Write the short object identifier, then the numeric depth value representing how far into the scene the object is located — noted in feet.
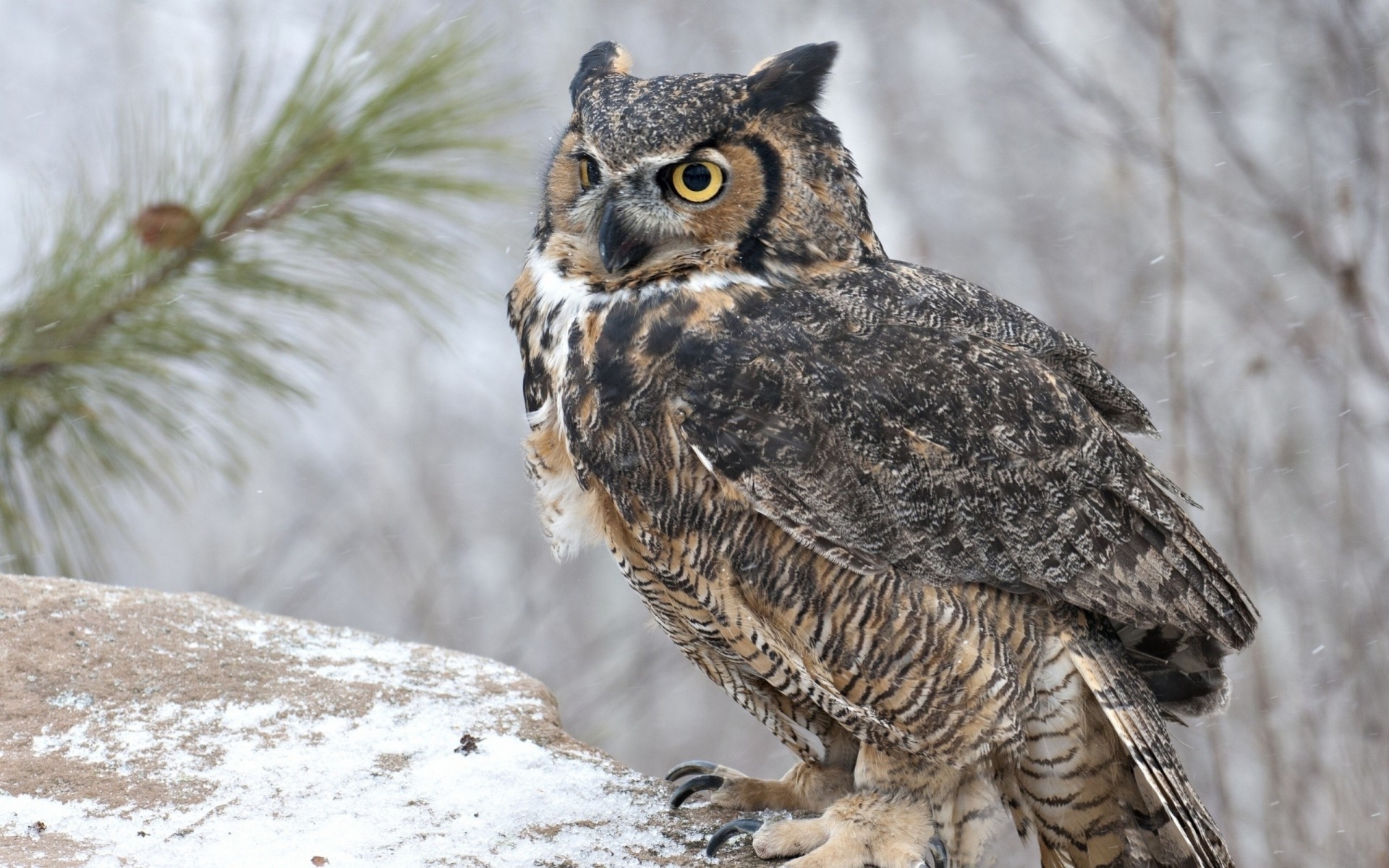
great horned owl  38.00
